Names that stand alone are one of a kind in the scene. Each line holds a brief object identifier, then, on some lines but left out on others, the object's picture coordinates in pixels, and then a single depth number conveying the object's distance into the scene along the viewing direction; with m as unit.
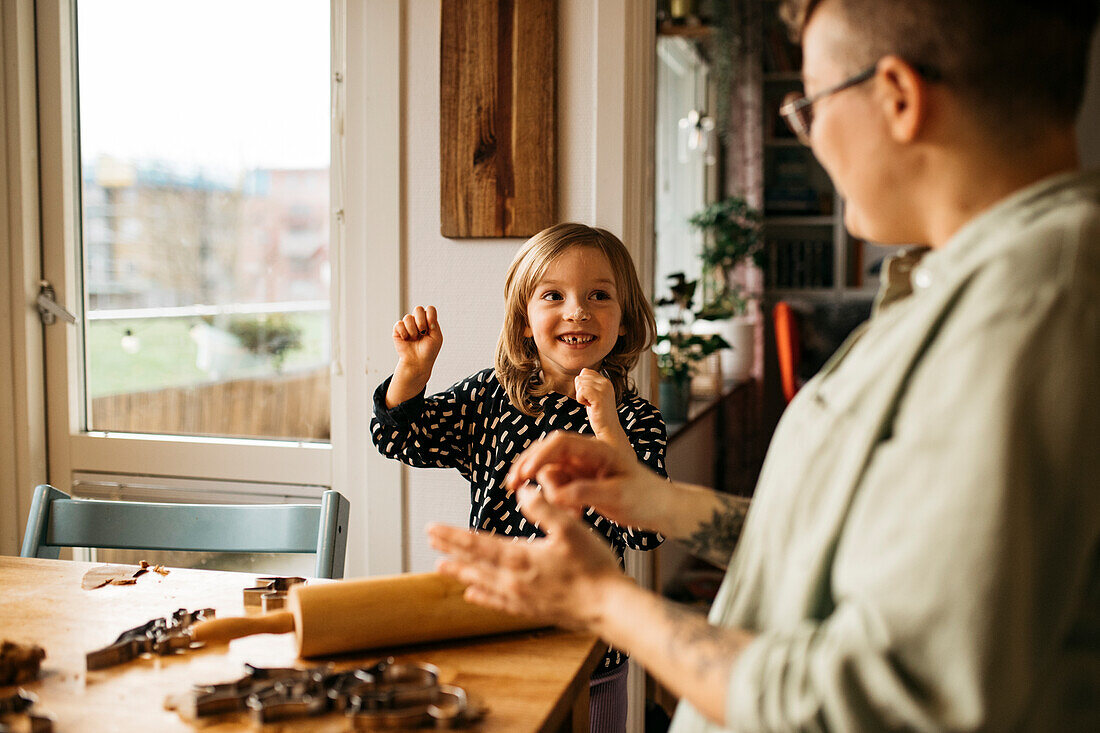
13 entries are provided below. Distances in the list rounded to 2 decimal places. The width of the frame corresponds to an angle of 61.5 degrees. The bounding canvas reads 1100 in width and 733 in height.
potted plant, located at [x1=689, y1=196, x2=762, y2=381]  4.26
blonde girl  1.56
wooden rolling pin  0.92
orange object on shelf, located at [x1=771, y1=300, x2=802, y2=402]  4.51
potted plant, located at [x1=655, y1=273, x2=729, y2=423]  3.14
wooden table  0.82
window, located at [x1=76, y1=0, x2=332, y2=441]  2.42
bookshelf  5.60
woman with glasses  0.56
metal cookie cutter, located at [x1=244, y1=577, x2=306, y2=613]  1.09
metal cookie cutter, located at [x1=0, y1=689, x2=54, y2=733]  0.78
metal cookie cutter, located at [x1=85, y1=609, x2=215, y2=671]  0.92
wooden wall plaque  2.01
